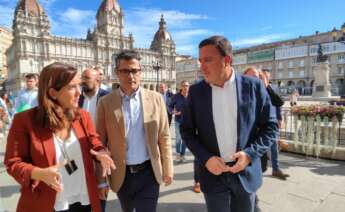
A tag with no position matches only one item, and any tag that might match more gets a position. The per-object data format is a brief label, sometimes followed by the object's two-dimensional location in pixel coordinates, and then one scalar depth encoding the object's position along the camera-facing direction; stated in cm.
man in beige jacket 205
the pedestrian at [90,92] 318
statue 2477
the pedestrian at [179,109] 565
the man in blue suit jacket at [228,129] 177
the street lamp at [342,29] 1585
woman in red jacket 145
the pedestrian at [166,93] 891
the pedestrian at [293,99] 1722
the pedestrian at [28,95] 514
